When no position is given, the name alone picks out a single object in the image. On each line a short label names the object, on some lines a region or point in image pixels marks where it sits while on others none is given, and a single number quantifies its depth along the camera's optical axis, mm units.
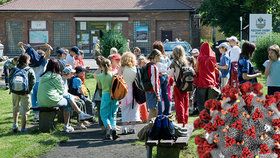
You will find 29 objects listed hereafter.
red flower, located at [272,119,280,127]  6270
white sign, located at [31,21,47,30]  51188
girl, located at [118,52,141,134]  11570
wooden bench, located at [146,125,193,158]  8879
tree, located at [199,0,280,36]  42369
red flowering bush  6246
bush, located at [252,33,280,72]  26609
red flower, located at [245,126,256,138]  6188
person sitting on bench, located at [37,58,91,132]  12023
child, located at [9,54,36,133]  12320
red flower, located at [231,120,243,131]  6230
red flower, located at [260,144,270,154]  6199
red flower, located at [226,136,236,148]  6223
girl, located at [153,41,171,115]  12305
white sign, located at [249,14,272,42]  27969
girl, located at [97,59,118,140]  11398
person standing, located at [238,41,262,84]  10844
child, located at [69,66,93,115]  13328
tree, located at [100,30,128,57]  26500
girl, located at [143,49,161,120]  11516
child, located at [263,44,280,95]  11123
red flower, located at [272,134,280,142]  6277
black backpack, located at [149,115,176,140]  8828
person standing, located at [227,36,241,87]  14459
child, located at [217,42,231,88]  14344
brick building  50344
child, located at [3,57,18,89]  20700
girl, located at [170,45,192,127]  11320
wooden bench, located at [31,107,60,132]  12234
